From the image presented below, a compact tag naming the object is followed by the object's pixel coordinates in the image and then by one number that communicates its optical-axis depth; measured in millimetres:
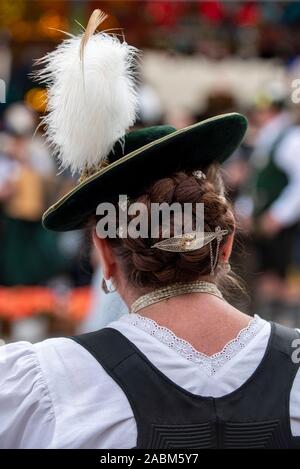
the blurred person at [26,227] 13992
